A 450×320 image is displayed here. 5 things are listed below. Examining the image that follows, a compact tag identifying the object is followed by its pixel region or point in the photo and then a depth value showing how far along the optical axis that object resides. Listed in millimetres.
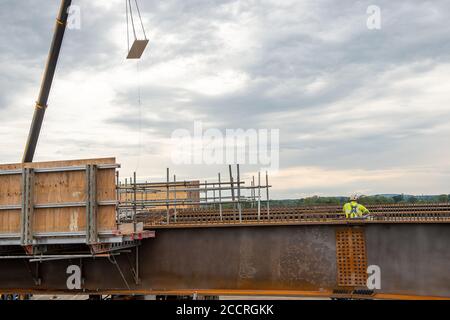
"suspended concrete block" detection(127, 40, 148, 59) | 16928
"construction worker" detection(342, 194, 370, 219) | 11719
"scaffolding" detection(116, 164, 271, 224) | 12096
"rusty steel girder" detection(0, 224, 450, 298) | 10195
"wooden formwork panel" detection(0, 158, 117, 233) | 10141
